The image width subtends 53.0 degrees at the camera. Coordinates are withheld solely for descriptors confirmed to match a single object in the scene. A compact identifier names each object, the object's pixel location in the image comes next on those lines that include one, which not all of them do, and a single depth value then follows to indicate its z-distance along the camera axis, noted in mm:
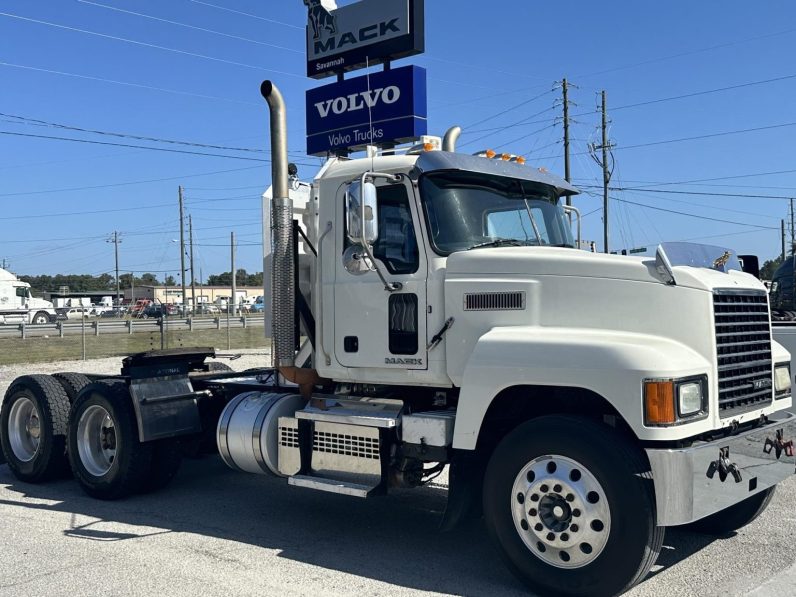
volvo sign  10500
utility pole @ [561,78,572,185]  38553
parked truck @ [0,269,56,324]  53406
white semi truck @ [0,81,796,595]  4789
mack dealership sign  12172
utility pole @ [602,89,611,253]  39416
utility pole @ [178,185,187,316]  66250
